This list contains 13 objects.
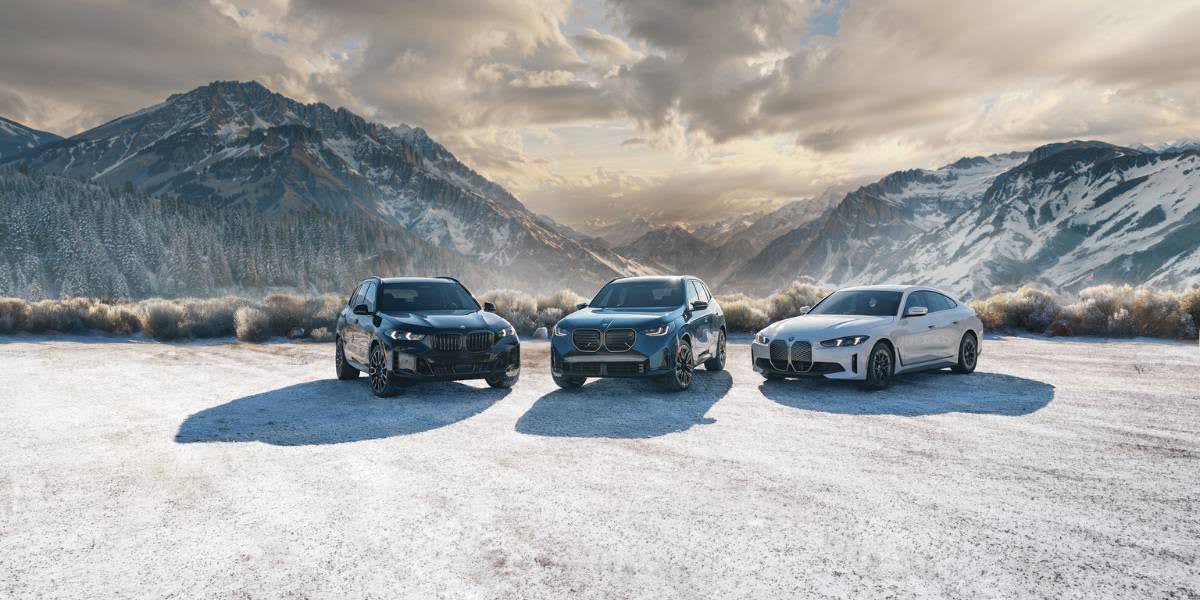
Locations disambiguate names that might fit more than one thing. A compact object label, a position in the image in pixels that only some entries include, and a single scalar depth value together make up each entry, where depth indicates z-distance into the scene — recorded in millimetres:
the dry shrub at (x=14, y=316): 23688
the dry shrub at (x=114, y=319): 24875
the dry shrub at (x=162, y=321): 23219
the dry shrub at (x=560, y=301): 27109
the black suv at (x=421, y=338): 10164
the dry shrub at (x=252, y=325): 22078
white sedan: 10367
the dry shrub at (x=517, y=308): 24781
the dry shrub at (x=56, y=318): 24344
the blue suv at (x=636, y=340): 10141
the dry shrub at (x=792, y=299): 25234
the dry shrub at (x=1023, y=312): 21141
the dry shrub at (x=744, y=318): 23453
